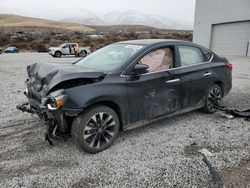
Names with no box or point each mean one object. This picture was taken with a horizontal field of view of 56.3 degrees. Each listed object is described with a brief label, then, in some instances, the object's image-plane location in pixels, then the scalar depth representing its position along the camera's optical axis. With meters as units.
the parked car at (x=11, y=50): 30.49
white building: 18.84
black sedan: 3.23
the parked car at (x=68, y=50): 25.42
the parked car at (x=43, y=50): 33.50
